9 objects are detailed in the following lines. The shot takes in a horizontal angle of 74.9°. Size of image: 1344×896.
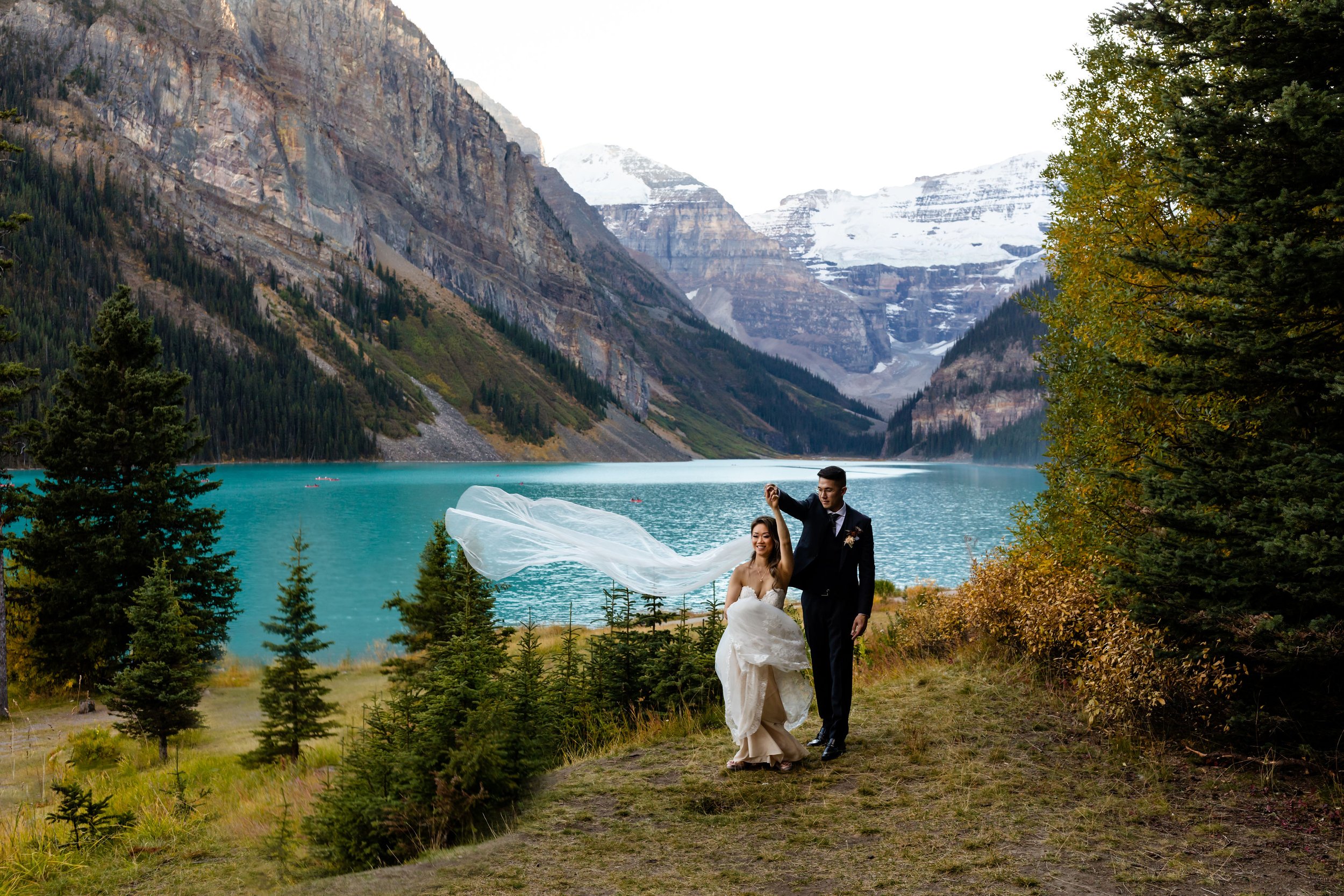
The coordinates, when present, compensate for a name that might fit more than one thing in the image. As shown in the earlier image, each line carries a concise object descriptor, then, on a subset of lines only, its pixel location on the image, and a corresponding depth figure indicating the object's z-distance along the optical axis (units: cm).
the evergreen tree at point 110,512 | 2078
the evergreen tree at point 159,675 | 1583
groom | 816
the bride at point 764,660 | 797
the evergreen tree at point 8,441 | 1872
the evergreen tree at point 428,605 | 1833
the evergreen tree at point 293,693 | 1590
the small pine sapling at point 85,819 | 887
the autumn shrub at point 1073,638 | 836
